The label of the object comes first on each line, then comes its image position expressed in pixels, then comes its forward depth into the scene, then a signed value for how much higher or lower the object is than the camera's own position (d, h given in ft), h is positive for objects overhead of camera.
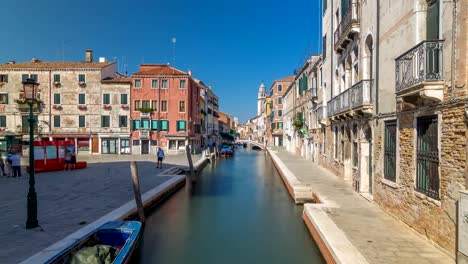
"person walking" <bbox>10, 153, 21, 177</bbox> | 56.44 -6.35
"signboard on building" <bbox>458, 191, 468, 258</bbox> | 16.24 -5.27
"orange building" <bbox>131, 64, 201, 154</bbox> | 117.19 +9.45
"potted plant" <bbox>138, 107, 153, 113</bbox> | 113.70 +9.25
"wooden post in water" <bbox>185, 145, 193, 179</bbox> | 72.57 -7.92
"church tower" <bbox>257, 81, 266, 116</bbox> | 318.82 +44.08
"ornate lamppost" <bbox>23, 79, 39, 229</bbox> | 25.71 -3.24
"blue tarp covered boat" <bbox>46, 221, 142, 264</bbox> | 18.90 -8.44
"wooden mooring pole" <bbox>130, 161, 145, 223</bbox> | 33.71 -8.45
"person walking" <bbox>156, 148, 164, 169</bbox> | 69.63 -5.49
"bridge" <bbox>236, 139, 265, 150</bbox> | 198.00 -8.78
